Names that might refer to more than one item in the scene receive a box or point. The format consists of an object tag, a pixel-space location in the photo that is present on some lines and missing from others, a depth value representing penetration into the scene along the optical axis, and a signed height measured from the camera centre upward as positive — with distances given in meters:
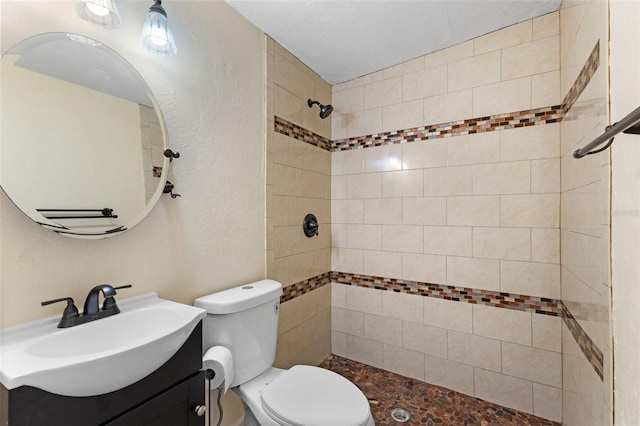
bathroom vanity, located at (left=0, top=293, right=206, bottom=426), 0.67 -0.42
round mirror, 0.86 +0.25
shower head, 2.06 +0.72
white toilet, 1.16 -0.78
